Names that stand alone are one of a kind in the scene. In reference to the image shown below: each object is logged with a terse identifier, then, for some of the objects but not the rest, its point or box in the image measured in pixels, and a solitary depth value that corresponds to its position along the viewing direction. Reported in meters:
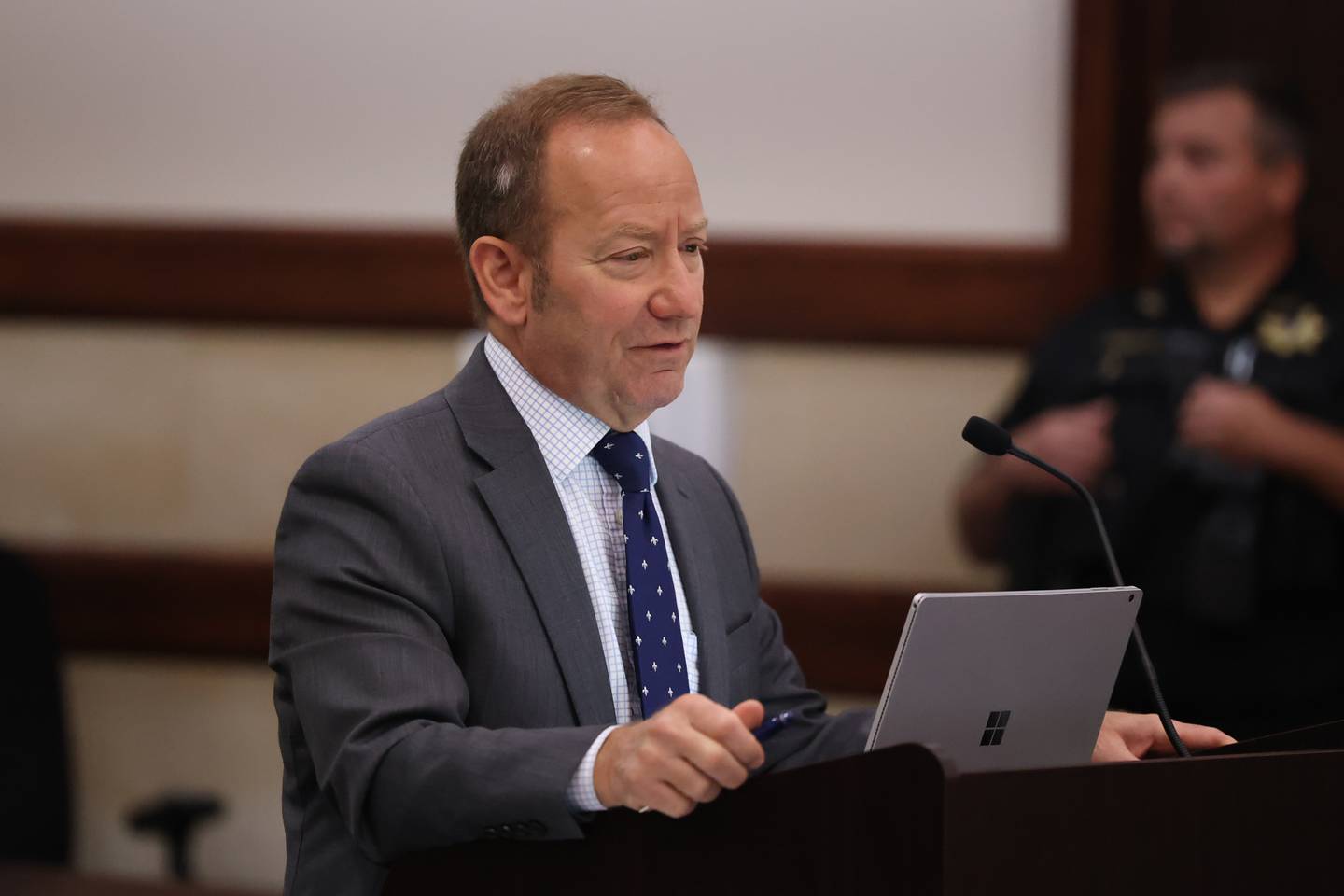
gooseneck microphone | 5.24
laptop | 5.07
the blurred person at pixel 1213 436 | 6.09
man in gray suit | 5.15
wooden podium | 4.97
